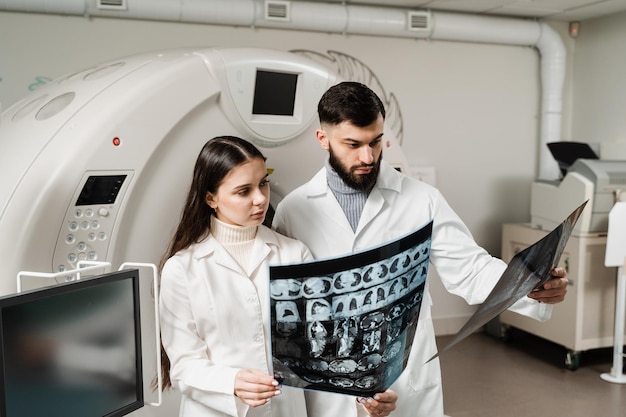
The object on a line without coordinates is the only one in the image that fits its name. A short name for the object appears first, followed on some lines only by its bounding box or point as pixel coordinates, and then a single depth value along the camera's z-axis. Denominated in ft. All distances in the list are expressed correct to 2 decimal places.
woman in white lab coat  4.13
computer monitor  3.24
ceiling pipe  10.38
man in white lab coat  4.67
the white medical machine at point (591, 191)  11.20
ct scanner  4.95
